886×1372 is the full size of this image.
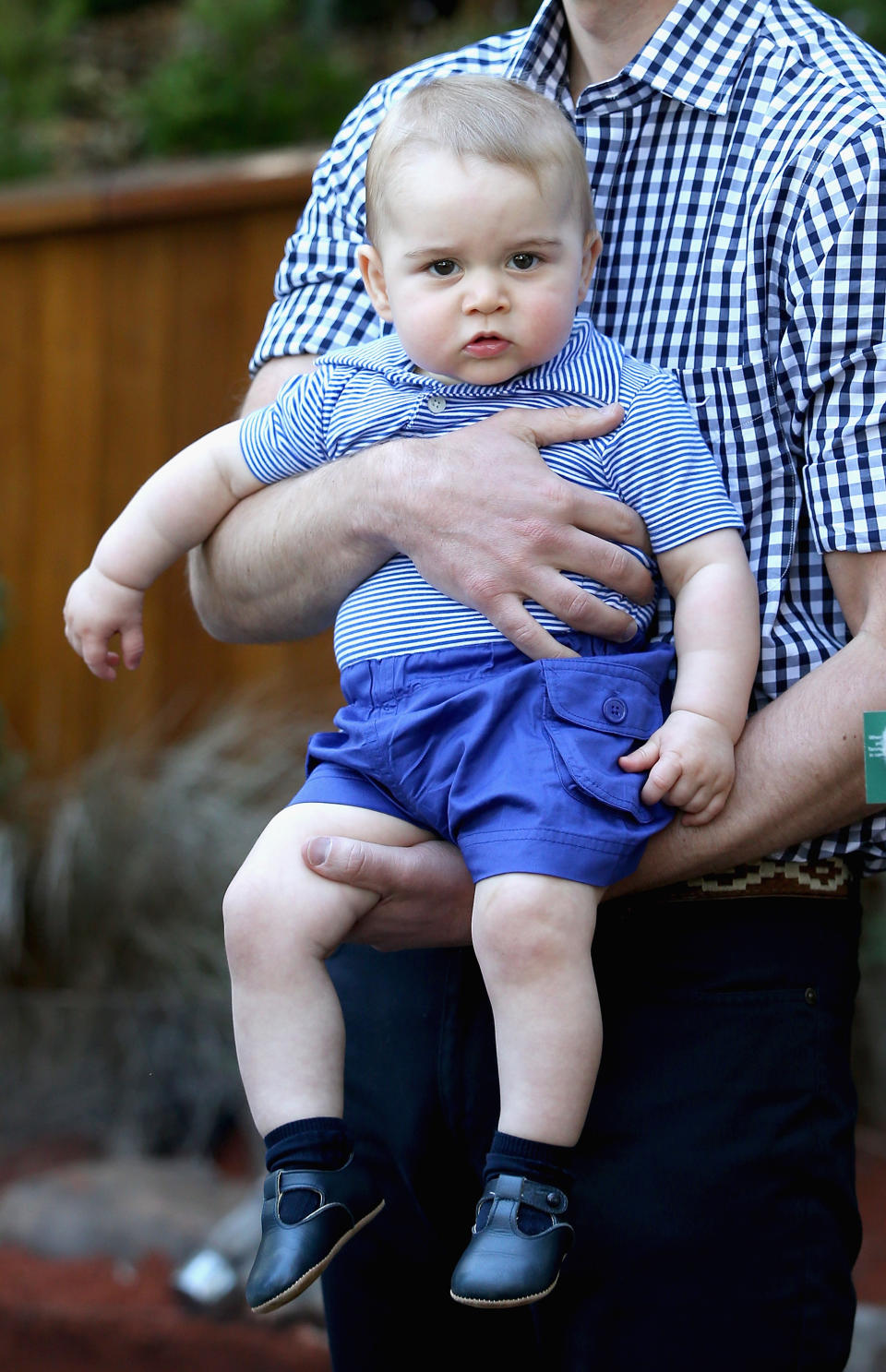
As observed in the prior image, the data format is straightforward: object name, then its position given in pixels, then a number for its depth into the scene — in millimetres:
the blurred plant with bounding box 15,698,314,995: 8750
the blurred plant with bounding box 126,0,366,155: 11781
